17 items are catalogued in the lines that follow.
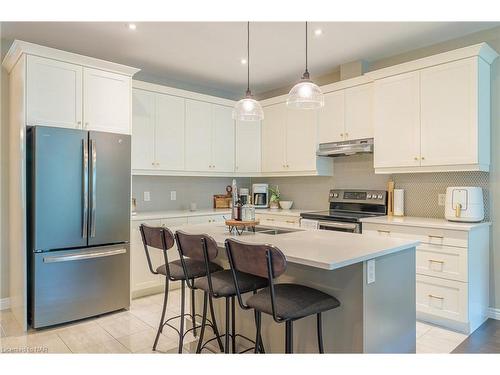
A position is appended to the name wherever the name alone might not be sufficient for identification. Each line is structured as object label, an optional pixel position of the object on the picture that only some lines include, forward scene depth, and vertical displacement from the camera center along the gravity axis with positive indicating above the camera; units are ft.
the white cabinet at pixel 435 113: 10.11 +2.28
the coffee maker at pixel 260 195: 17.30 -0.39
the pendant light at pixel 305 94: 7.91 +2.10
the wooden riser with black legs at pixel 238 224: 8.19 -0.86
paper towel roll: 12.41 -0.54
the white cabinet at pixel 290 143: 14.82 +1.94
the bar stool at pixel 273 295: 5.55 -1.95
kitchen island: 6.24 -1.92
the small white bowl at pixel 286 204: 16.67 -0.83
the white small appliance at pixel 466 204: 10.19 -0.52
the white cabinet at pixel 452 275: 9.62 -2.49
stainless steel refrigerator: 9.78 -1.04
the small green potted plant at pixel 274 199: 17.21 -0.59
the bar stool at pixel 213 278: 6.87 -1.90
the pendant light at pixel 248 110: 9.05 +2.00
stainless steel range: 12.09 -0.93
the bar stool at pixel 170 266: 7.79 -1.87
